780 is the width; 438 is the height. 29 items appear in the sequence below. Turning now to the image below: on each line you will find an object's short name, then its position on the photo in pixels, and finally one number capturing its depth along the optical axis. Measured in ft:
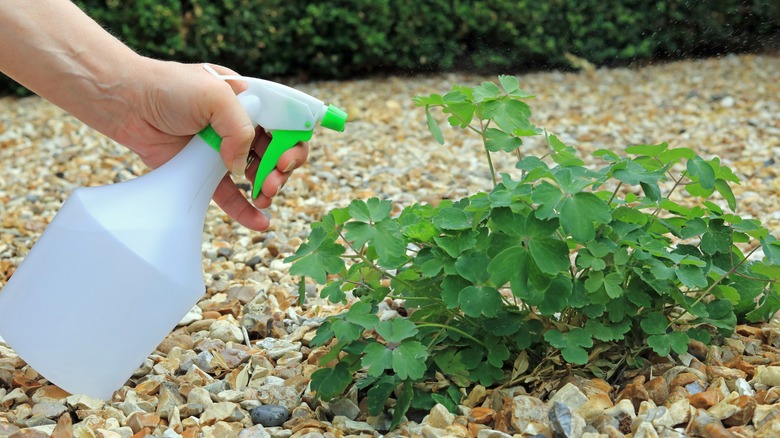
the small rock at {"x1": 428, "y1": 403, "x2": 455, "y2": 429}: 4.82
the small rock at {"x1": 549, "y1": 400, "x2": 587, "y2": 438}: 4.53
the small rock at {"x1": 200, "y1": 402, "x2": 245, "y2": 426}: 5.13
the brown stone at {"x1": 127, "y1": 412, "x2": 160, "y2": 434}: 4.97
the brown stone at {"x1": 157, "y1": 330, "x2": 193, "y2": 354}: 6.18
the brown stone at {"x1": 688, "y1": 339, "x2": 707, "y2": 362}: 5.47
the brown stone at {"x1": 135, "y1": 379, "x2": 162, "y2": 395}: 5.48
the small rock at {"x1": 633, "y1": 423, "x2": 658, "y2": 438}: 4.45
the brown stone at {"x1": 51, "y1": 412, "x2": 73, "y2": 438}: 4.74
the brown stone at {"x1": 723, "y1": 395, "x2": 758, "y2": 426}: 4.63
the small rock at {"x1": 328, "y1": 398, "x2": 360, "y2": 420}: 5.15
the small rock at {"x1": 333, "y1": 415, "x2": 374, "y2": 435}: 4.92
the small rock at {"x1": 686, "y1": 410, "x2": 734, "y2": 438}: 4.44
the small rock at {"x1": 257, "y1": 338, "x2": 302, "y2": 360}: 6.05
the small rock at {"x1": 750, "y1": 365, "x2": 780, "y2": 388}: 5.00
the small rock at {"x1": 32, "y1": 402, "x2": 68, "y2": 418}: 5.08
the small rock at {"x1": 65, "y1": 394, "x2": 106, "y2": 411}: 5.12
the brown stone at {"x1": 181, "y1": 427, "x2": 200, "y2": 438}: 4.91
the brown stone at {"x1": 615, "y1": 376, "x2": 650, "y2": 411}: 4.93
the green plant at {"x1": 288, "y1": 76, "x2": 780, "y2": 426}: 4.49
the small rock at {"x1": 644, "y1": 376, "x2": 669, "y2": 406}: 4.96
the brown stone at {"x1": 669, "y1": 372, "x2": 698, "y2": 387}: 5.04
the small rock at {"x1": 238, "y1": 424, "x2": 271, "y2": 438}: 4.92
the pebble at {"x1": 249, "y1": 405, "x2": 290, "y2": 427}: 5.13
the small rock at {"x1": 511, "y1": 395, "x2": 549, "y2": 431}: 4.80
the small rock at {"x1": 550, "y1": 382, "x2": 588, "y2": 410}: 4.83
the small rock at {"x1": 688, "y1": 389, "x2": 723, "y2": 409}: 4.80
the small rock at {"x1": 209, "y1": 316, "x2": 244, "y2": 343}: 6.38
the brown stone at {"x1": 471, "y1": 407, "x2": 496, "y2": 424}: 4.91
